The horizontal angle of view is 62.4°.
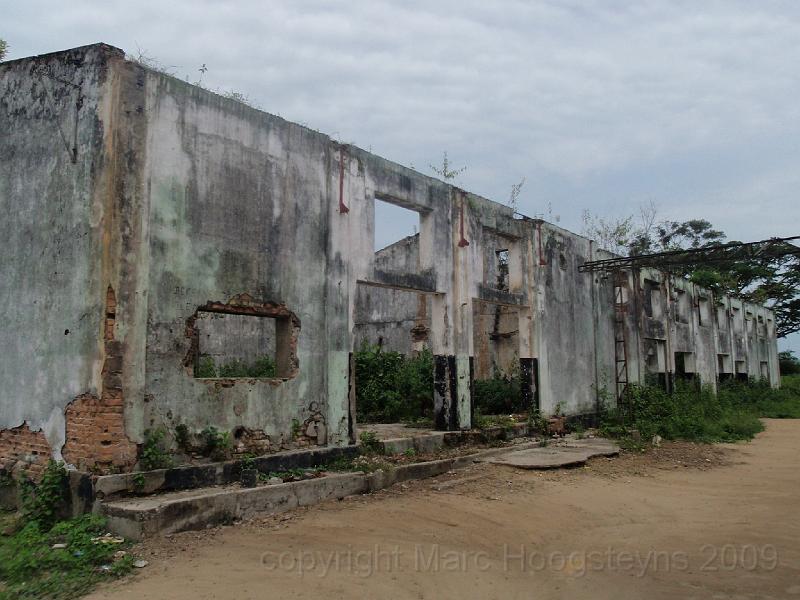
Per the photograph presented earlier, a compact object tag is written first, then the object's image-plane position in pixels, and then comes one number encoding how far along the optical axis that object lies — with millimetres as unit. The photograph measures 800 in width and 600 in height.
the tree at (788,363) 44750
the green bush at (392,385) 15102
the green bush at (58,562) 5309
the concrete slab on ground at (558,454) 10872
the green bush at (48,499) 6930
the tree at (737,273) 31469
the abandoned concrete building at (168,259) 7277
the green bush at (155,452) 7219
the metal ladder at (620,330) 17744
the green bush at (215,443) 7896
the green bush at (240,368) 17797
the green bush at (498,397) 16609
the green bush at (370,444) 10008
